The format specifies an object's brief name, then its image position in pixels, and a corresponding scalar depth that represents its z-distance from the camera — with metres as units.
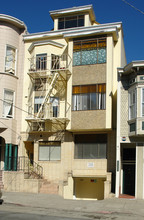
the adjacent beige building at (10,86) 25.47
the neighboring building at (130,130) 20.50
